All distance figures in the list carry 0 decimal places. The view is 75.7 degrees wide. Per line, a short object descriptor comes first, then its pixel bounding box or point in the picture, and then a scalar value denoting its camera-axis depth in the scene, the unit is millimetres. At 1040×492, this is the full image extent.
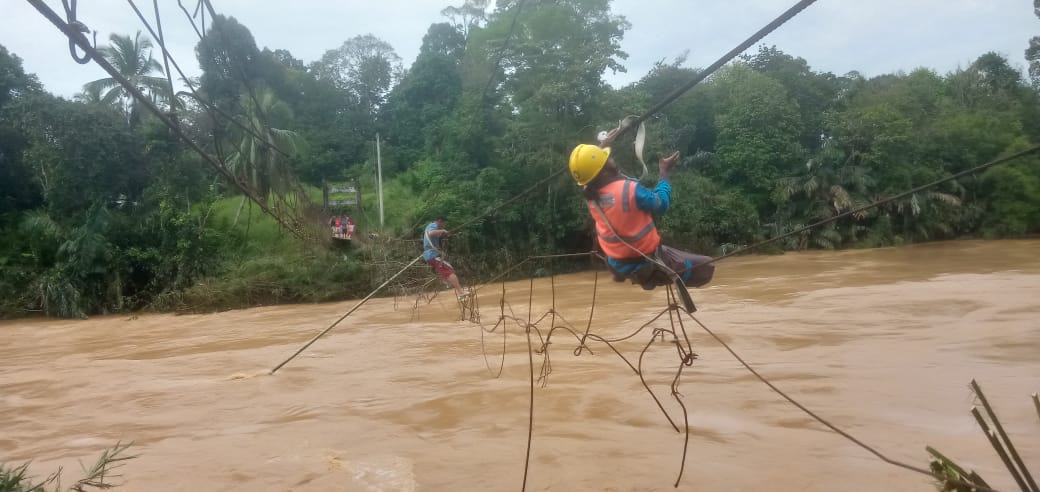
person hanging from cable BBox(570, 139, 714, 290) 3920
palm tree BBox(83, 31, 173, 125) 20594
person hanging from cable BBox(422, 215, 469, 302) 10500
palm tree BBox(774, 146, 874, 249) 23797
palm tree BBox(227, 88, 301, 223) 17533
